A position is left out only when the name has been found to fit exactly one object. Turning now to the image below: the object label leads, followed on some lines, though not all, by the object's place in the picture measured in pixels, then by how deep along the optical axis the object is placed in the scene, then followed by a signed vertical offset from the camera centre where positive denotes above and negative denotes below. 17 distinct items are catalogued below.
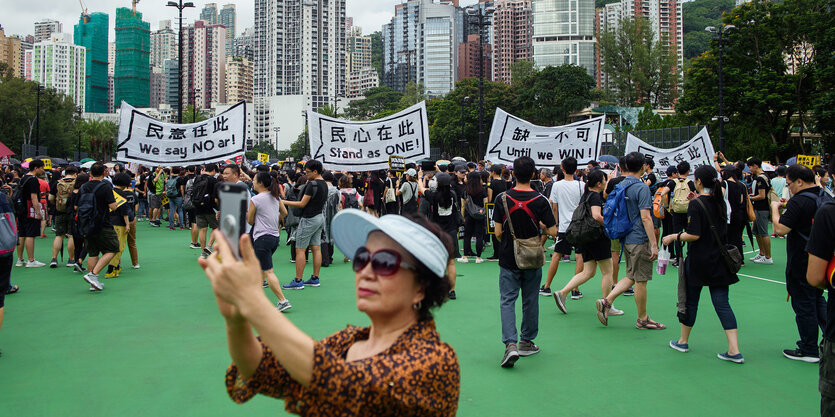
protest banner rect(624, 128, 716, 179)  13.99 +1.50
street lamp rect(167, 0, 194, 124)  19.27 +4.98
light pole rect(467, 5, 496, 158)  25.70 +8.14
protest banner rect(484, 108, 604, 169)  12.70 +1.50
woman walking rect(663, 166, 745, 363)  5.82 -0.35
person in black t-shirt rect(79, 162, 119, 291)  9.19 -0.21
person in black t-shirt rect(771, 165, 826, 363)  5.83 -0.73
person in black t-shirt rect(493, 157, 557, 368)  5.99 -0.25
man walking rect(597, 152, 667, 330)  7.00 -0.31
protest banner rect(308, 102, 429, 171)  12.59 +1.56
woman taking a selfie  1.65 -0.36
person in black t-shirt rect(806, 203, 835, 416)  3.48 -0.23
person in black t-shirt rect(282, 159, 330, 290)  9.11 +0.10
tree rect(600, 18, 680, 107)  78.06 +19.41
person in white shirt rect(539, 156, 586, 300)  8.69 +0.20
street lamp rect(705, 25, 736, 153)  24.72 +5.62
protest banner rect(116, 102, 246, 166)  11.76 +1.48
